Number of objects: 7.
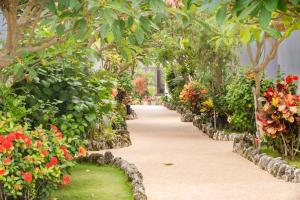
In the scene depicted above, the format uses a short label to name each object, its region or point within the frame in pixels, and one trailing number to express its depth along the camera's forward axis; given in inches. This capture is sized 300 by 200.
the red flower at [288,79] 378.0
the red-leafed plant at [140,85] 1217.4
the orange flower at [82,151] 230.2
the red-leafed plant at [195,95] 714.2
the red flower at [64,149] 216.9
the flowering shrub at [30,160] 194.7
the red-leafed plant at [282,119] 354.0
